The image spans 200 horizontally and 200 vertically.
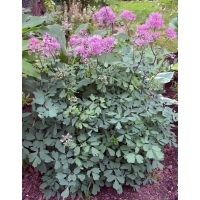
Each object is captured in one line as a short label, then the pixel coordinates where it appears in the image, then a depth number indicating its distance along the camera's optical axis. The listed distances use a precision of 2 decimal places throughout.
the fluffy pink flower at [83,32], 1.53
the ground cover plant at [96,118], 1.50
